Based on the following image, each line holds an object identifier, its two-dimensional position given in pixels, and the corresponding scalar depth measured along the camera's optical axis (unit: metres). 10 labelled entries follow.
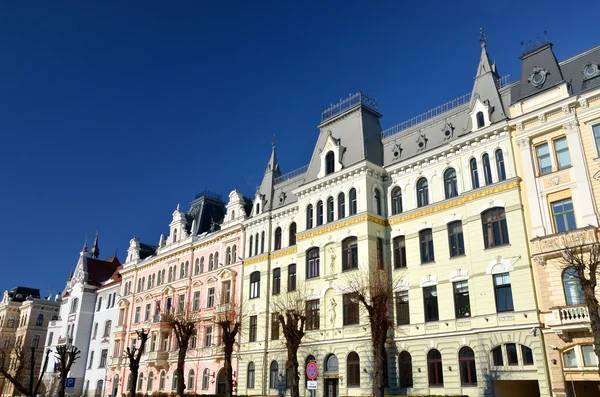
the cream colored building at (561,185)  27.12
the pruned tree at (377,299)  30.19
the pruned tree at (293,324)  34.97
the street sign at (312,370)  25.22
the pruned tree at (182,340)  42.41
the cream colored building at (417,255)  30.67
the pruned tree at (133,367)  41.44
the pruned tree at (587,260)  22.61
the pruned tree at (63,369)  38.77
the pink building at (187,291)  51.34
